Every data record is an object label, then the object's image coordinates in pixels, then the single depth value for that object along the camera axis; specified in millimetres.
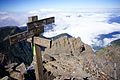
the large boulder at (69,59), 3660
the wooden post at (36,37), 2367
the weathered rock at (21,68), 3791
